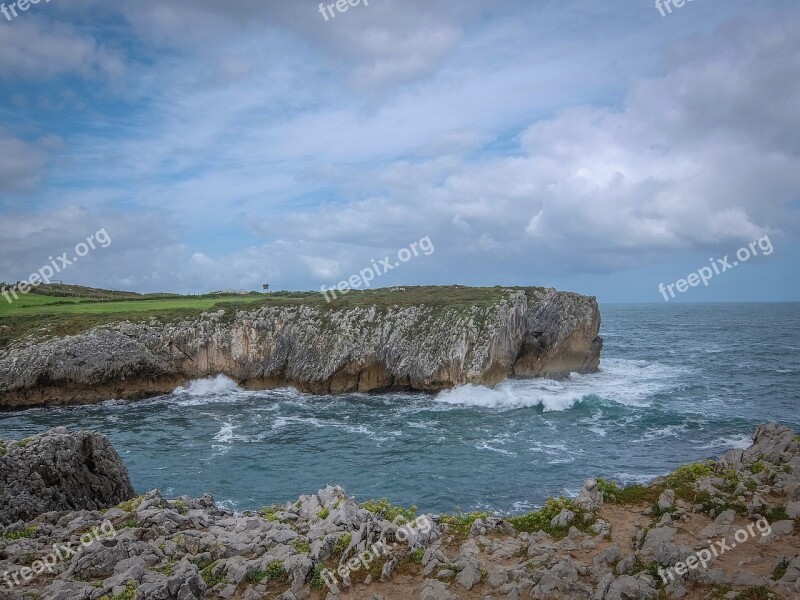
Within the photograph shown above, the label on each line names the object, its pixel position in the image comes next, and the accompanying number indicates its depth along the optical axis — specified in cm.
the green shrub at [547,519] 1485
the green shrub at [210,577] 1215
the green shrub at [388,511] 1548
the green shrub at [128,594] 1093
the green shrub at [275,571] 1242
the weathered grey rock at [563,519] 1493
